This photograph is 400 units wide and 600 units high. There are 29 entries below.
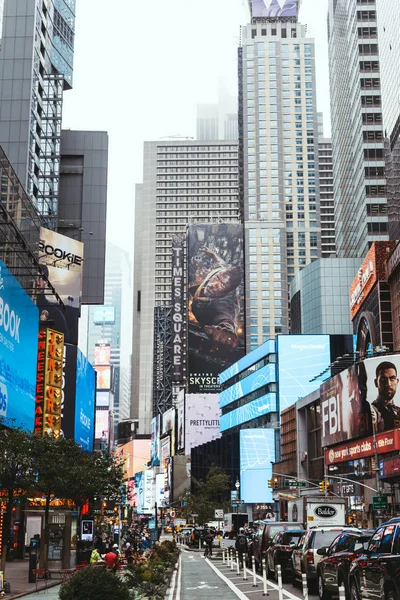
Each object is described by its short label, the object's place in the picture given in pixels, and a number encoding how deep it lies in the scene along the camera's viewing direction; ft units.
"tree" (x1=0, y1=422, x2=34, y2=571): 103.45
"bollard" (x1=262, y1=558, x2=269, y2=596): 76.57
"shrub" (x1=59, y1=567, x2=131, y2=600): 38.27
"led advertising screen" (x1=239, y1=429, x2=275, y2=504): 414.00
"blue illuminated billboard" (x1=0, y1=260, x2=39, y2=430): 138.82
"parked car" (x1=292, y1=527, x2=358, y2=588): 77.10
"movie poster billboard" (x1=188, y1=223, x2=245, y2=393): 625.82
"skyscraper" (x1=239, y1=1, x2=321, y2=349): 648.38
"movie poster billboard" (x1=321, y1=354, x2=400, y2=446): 237.66
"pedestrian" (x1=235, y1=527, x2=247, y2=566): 151.64
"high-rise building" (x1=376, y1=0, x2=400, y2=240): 318.65
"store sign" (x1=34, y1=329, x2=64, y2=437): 202.33
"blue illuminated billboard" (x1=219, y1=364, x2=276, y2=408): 418.51
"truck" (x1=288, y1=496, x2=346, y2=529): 122.21
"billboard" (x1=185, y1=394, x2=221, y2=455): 602.85
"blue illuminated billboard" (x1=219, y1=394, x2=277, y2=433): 417.28
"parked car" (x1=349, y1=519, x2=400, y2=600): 45.80
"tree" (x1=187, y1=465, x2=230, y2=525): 398.01
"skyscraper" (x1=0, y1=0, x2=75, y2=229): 290.15
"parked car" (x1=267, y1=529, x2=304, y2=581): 93.09
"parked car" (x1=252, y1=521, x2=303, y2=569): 109.19
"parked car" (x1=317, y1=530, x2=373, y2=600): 62.18
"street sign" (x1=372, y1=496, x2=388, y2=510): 171.84
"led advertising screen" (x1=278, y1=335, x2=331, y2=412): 409.49
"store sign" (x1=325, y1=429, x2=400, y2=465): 207.82
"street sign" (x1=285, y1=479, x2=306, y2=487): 227.61
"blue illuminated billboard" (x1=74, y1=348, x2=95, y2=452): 258.37
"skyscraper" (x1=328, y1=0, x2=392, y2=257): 451.94
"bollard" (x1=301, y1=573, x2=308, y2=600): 55.72
